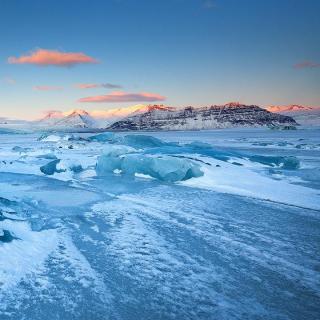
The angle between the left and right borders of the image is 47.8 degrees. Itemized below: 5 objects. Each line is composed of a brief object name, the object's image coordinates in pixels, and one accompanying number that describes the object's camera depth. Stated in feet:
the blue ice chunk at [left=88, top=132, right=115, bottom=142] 85.29
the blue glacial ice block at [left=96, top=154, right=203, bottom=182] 24.77
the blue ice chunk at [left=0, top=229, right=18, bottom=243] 11.33
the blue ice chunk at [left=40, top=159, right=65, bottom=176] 28.40
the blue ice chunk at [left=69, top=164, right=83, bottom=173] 29.89
